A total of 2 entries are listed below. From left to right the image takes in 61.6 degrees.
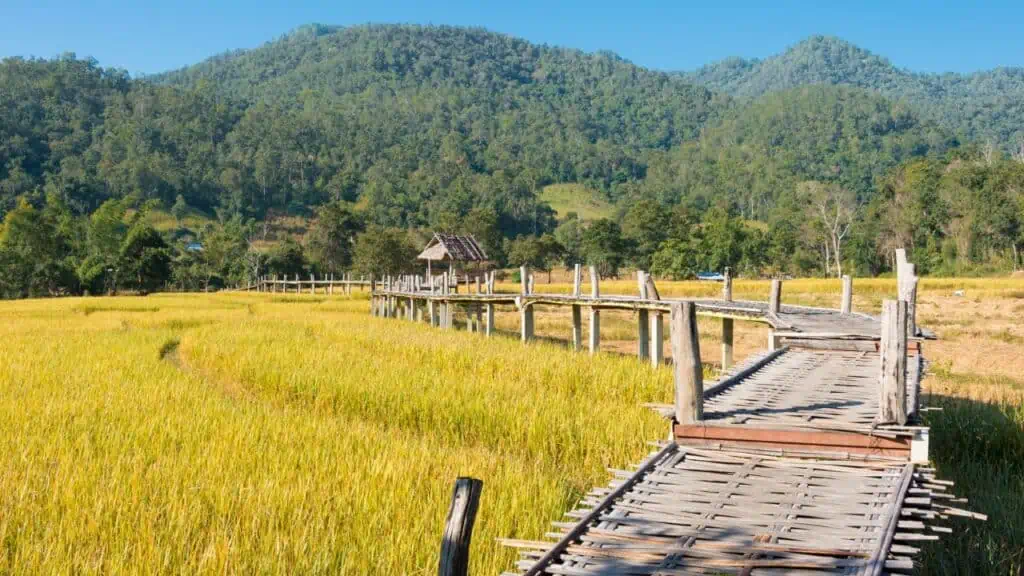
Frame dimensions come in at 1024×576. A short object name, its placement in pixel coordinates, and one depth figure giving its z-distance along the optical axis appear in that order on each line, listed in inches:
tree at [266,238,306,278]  2103.8
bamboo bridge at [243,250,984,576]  140.6
